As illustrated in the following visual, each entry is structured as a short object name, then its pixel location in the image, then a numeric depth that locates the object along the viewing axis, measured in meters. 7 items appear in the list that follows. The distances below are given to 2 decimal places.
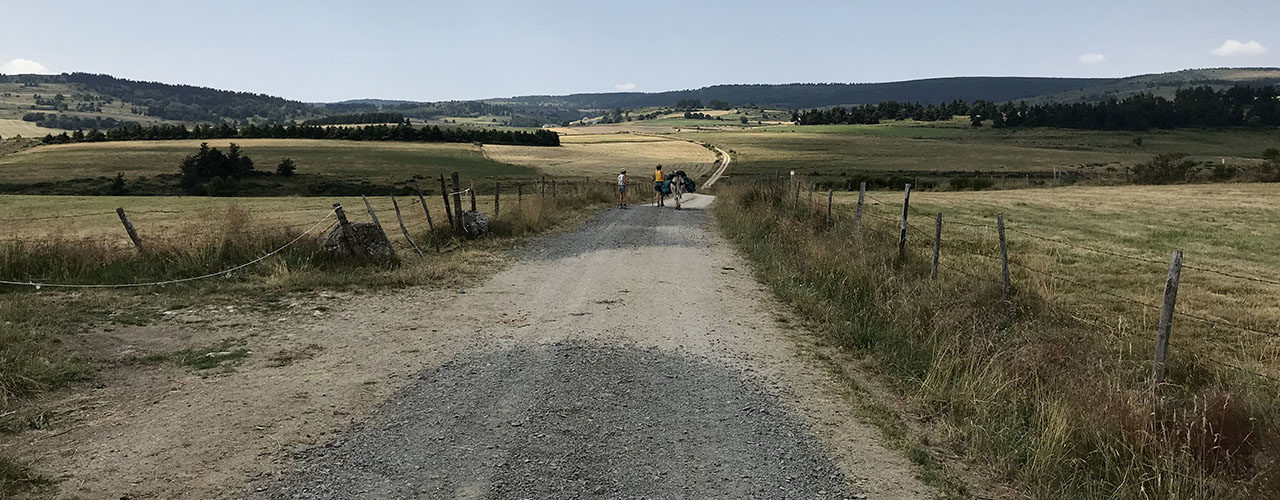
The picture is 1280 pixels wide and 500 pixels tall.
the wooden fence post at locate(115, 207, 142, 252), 12.01
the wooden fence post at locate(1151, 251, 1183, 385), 6.18
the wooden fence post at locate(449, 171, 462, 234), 16.45
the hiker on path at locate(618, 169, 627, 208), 28.55
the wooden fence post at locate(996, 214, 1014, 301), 9.24
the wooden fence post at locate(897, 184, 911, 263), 12.40
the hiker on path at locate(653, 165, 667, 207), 29.55
